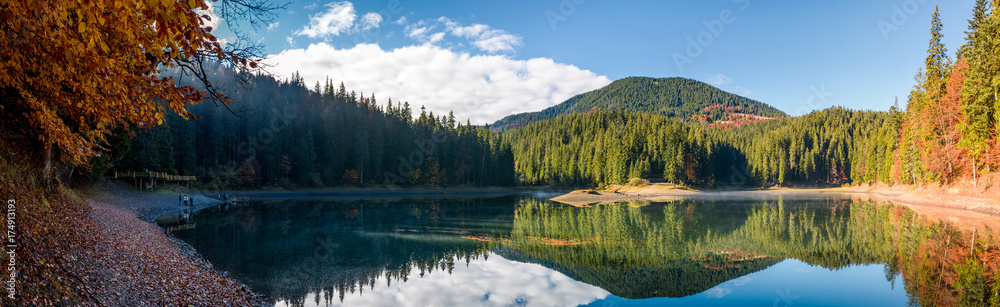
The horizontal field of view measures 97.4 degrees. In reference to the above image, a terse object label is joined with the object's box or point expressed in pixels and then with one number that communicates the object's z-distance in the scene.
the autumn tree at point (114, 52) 3.66
